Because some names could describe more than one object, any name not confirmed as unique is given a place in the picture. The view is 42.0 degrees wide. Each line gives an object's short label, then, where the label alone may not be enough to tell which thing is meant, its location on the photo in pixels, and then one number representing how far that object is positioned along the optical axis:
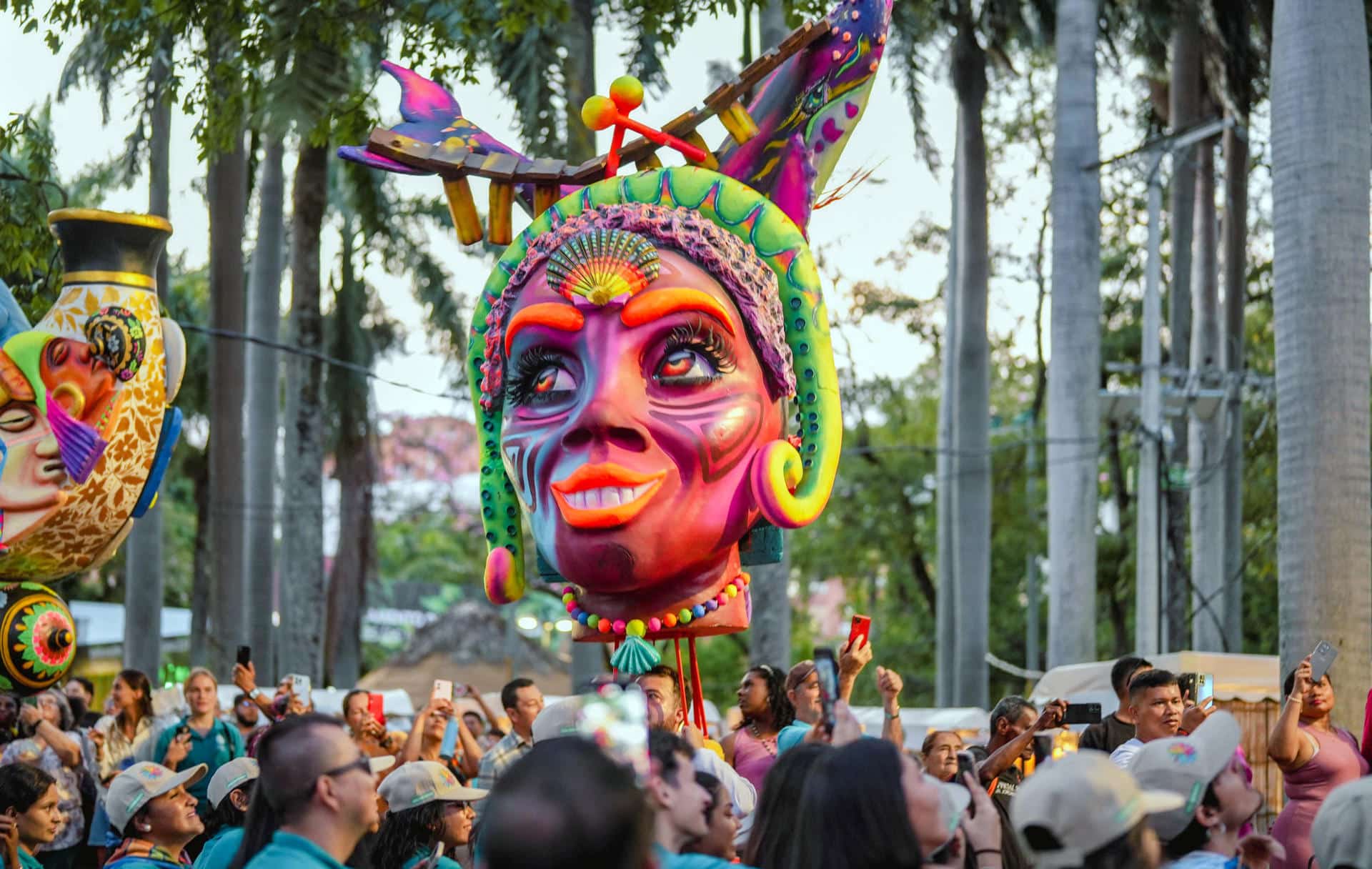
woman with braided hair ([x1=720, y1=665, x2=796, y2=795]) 7.12
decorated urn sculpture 8.34
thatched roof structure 26.39
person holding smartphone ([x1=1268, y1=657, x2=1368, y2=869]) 6.50
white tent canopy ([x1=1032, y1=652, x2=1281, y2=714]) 12.85
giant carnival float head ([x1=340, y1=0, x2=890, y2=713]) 6.53
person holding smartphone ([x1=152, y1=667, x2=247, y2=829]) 8.73
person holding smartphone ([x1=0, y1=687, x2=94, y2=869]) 8.47
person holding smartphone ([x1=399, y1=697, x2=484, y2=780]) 7.30
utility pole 19.30
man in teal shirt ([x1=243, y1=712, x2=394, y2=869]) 4.11
